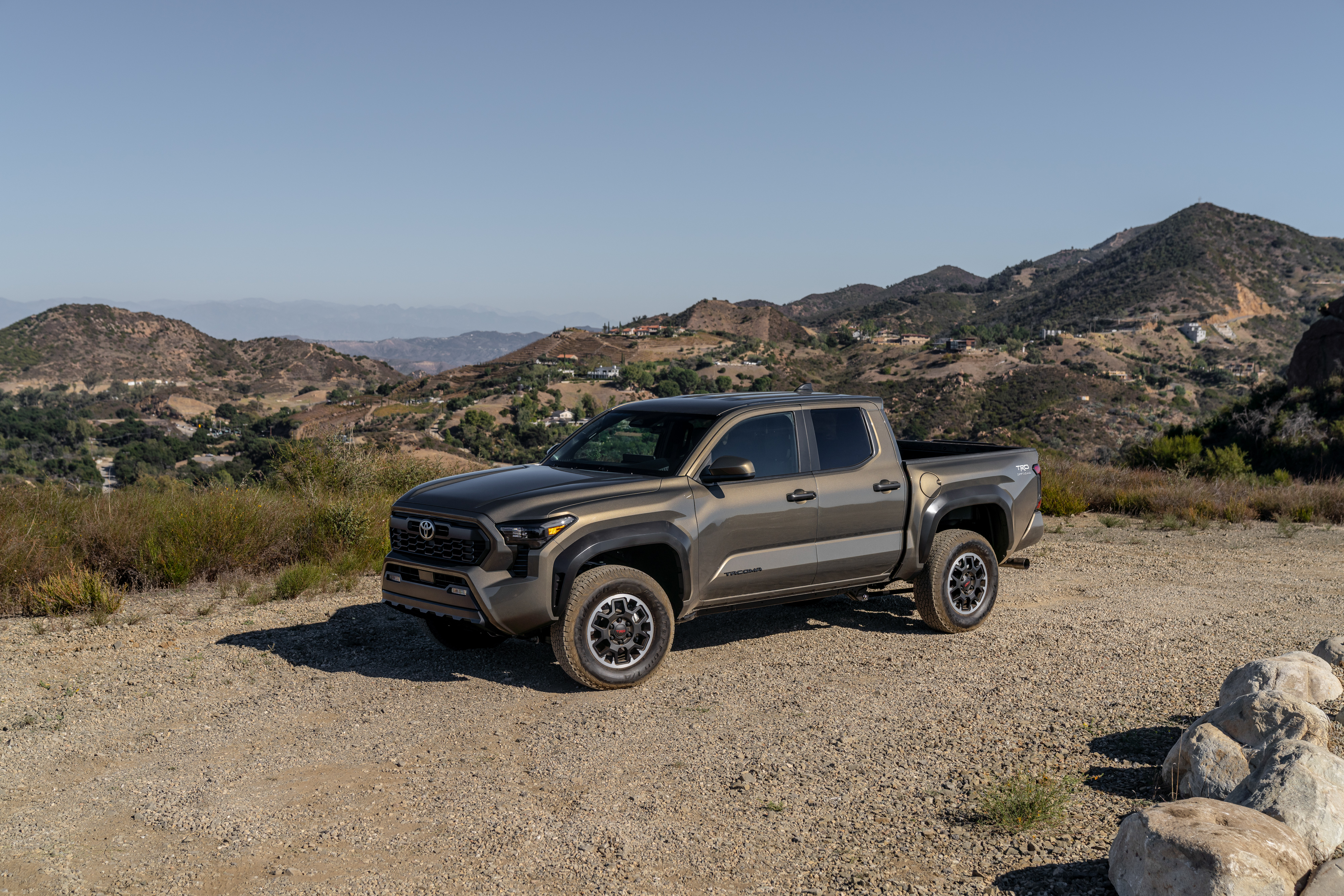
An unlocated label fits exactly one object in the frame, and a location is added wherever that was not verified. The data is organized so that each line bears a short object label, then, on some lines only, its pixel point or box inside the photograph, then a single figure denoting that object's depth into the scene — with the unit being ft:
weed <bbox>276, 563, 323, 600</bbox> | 30.12
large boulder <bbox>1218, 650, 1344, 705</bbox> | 17.22
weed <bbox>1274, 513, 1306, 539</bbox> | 44.21
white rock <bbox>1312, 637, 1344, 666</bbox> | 19.80
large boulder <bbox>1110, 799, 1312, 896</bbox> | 10.46
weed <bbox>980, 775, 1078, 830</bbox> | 13.83
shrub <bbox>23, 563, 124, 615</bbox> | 27.22
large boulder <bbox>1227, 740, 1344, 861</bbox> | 12.01
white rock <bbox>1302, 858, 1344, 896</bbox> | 10.41
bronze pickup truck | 19.98
